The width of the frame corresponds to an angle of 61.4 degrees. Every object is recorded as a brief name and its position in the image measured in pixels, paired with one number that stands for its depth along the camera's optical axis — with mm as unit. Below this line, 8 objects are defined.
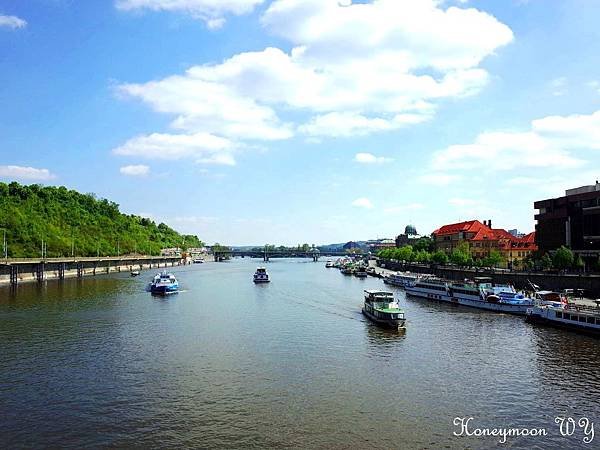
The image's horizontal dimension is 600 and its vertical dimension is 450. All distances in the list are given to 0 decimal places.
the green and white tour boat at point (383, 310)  57625
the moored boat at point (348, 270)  177962
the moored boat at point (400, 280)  109962
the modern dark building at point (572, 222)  94438
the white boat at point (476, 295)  69938
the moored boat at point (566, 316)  53278
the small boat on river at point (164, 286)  99250
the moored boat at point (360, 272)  165750
